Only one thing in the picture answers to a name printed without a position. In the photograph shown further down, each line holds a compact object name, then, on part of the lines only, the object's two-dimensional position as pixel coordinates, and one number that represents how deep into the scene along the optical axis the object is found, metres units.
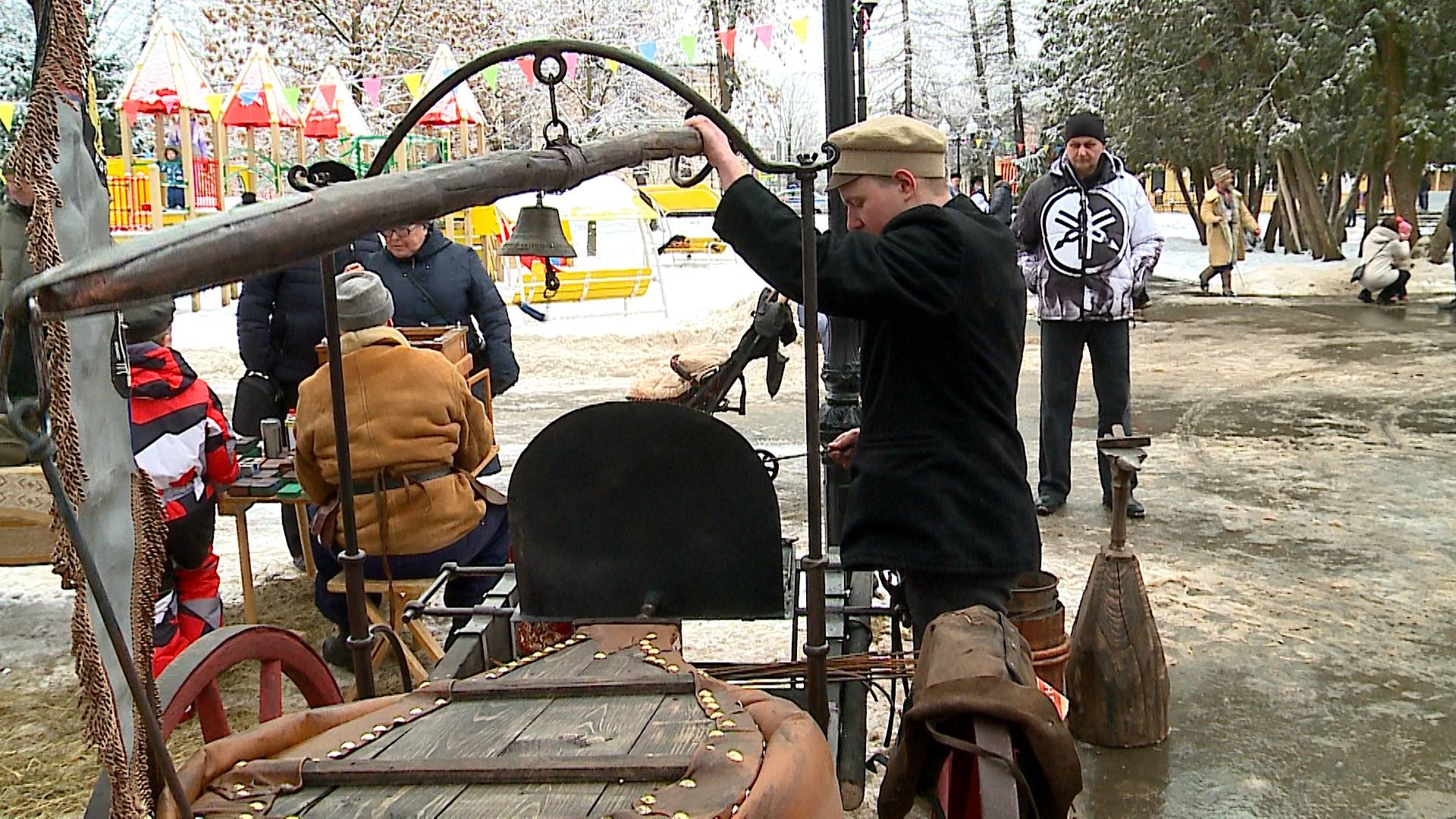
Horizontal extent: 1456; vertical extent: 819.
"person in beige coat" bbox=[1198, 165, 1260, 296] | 18.92
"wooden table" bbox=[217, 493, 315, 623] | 4.99
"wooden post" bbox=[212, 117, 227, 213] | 17.88
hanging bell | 4.62
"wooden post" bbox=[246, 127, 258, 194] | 19.44
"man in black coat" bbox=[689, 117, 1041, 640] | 2.95
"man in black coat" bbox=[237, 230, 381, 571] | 5.73
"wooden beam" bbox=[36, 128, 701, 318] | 1.07
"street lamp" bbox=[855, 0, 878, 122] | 8.16
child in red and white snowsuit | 4.18
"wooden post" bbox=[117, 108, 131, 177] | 18.06
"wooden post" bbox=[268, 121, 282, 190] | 18.02
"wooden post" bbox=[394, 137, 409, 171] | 20.50
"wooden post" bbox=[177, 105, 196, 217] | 17.26
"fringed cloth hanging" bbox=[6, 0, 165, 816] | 1.29
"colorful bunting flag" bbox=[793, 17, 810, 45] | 16.09
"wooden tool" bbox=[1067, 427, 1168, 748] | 3.96
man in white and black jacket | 6.50
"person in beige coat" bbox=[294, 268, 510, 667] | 4.30
